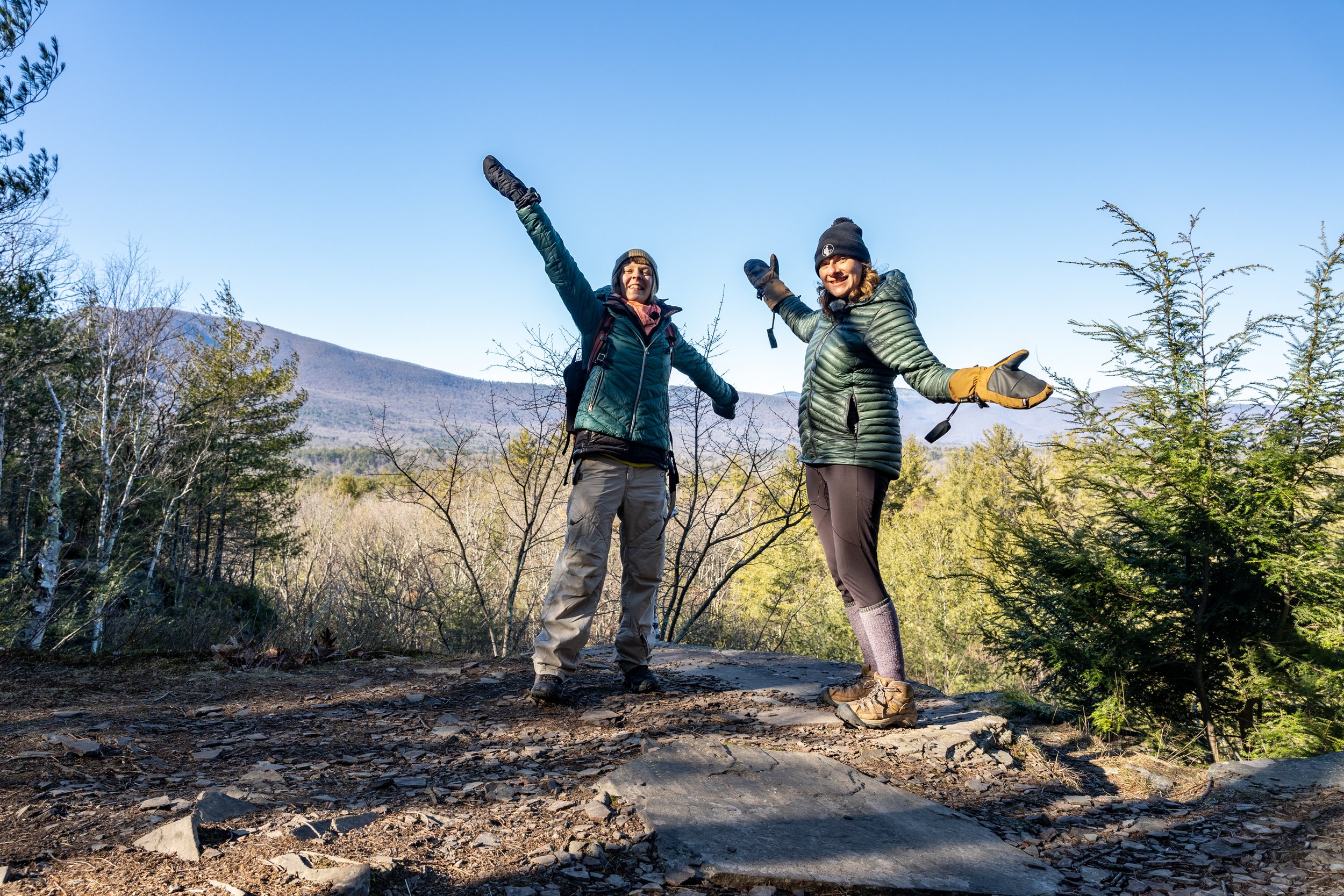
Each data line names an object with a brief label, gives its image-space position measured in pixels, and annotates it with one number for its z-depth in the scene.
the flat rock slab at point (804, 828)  2.12
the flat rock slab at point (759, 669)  4.40
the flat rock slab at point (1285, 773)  2.94
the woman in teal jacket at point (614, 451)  3.78
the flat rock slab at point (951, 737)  3.22
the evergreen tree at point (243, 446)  21.44
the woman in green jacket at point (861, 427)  3.37
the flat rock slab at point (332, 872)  1.84
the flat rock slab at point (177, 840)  2.01
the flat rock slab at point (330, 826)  2.17
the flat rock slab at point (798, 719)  3.58
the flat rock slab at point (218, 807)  2.25
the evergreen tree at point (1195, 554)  4.09
